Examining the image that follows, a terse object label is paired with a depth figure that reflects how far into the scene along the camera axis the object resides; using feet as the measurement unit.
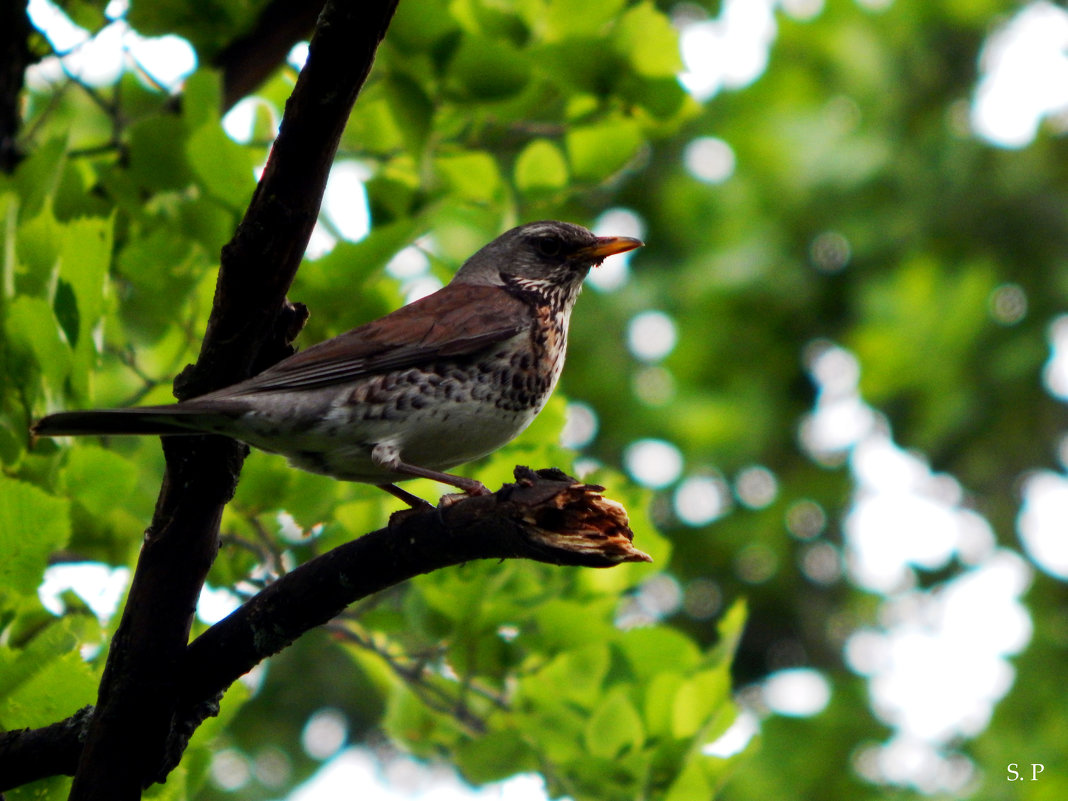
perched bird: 22.20
